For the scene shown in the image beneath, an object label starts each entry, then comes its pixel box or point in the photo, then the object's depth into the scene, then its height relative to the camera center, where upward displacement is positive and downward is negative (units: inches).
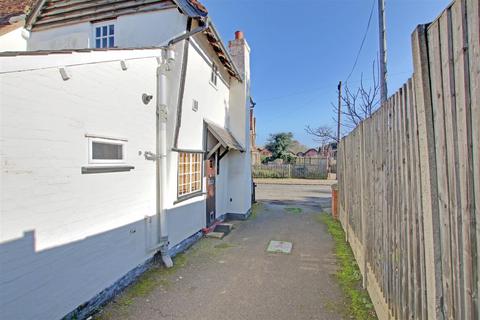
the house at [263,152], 1708.8 +101.8
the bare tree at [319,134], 746.2 +97.1
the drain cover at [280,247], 235.3 -77.4
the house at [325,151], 1432.5 +83.4
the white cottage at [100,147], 105.8 +12.7
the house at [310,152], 2249.5 +127.0
